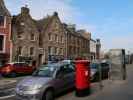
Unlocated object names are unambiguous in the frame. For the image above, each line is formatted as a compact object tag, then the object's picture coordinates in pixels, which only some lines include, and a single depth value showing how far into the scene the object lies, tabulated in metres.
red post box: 5.63
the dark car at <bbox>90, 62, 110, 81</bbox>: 8.80
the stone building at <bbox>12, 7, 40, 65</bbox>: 18.10
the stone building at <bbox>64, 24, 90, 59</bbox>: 24.59
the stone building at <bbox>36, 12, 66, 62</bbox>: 21.20
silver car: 4.95
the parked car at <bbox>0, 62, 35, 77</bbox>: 13.16
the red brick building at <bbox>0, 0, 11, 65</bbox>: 17.01
